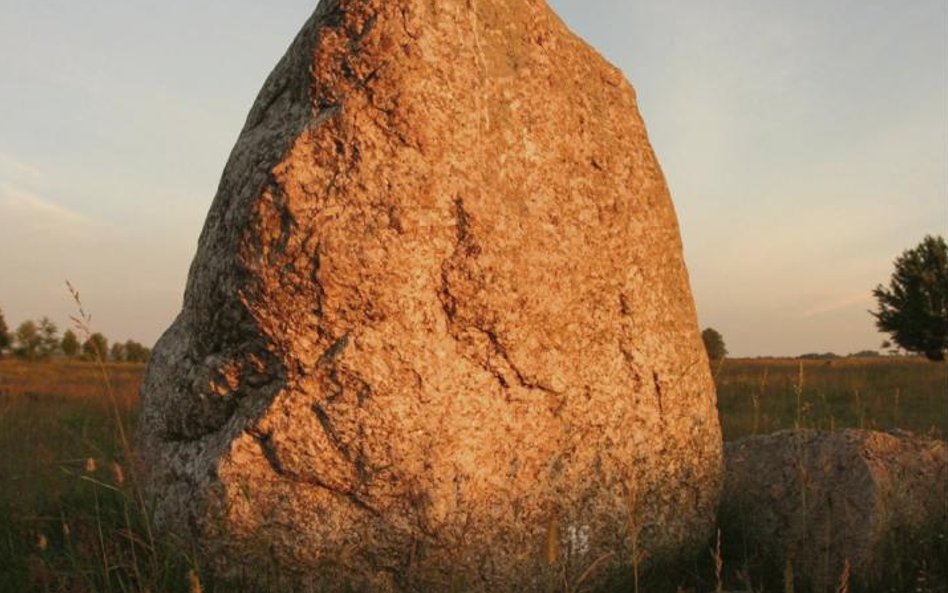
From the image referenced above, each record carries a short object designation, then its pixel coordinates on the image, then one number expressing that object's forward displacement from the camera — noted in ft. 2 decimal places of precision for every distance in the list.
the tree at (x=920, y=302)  108.58
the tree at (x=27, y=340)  141.63
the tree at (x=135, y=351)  177.99
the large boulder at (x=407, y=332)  11.07
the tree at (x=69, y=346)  147.43
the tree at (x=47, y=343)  128.26
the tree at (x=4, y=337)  146.86
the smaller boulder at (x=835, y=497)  14.29
